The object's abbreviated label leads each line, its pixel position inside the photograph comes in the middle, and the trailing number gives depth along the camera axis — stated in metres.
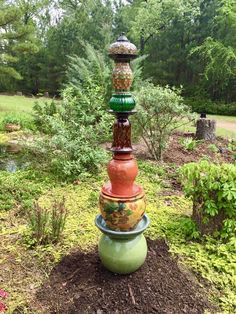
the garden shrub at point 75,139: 4.68
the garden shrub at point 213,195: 2.69
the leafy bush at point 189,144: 6.27
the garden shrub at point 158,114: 5.10
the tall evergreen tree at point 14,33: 10.37
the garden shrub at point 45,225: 2.79
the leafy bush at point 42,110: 8.01
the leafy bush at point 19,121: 8.51
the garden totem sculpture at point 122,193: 2.17
